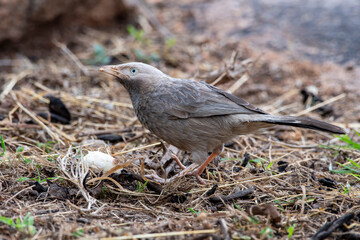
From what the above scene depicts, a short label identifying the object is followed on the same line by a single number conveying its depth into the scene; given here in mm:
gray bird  8805
